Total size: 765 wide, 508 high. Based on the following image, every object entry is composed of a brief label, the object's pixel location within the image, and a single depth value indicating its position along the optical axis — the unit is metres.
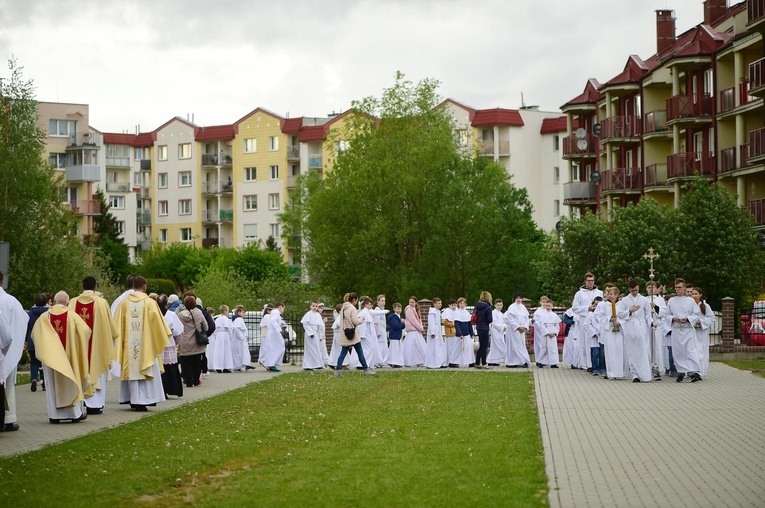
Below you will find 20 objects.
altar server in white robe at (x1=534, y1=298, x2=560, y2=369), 31.06
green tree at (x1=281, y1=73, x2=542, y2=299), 55.03
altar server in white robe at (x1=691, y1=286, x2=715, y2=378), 24.94
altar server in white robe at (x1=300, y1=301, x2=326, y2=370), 30.73
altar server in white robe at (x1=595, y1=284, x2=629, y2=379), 25.78
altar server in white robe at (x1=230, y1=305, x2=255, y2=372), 32.28
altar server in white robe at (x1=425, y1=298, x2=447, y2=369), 33.06
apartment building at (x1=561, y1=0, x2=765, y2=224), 50.56
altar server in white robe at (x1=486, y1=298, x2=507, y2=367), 32.34
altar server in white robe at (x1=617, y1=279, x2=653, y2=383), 25.12
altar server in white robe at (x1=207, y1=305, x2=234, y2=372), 31.92
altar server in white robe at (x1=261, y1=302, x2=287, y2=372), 31.50
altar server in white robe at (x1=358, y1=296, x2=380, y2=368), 31.31
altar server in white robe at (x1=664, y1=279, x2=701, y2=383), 24.72
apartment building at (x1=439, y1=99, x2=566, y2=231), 91.75
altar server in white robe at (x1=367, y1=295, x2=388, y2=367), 32.22
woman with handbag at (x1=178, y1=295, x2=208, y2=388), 24.20
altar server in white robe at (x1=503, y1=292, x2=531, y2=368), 31.86
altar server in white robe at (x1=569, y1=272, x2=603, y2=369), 28.64
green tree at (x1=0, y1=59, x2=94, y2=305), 45.47
